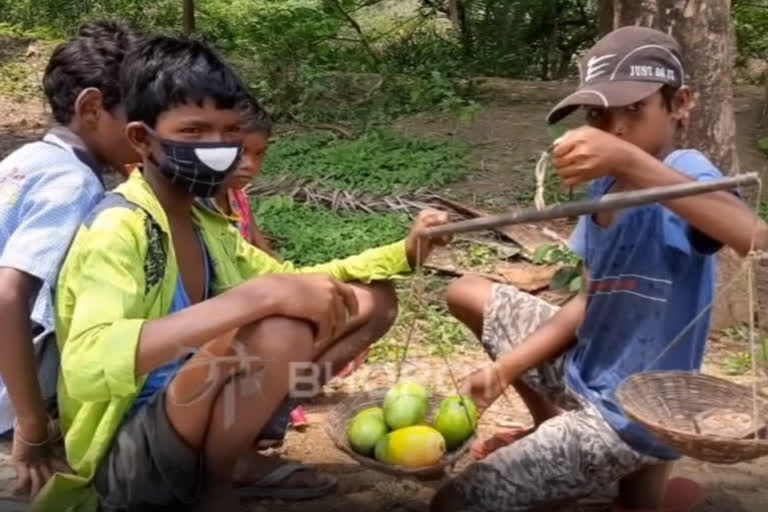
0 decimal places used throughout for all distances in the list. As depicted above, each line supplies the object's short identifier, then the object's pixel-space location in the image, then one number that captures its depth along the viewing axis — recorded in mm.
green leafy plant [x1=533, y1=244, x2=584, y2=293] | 4715
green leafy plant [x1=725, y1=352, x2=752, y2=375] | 4223
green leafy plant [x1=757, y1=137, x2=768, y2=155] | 6639
